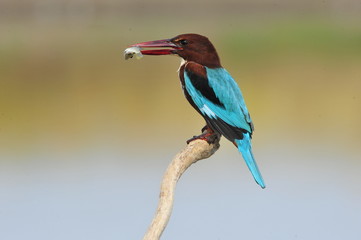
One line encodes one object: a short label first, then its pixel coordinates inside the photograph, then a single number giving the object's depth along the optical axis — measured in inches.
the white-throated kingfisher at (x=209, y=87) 306.5
